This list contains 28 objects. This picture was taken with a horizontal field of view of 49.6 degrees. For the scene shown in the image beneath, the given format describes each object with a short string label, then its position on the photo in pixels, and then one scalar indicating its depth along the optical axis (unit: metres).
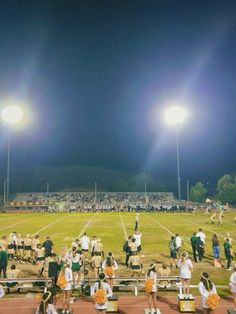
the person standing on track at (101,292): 7.28
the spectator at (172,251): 14.00
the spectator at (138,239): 15.72
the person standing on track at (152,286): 8.58
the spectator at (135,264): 12.07
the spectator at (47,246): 14.16
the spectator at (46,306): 6.36
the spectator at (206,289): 7.29
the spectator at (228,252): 13.68
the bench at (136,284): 11.02
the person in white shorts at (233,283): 8.61
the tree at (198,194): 97.03
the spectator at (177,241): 14.84
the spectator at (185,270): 10.08
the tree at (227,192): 79.83
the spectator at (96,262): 12.55
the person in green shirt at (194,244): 15.45
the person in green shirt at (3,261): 12.34
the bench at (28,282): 10.81
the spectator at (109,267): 10.36
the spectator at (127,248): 13.81
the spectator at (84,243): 15.49
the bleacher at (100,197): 87.01
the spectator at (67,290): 8.85
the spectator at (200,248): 15.43
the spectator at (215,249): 14.77
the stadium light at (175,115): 46.48
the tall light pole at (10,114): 49.49
